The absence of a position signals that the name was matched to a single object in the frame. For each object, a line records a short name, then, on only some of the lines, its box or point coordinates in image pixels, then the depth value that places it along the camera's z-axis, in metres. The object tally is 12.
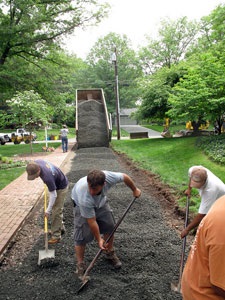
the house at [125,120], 68.94
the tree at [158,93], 21.48
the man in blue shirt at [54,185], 4.39
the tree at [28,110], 17.27
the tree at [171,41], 46.42
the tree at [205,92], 12.08
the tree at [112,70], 49.44
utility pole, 26.47
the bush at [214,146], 10.20
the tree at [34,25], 18.36
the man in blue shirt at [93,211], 3.37
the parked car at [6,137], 31.88
